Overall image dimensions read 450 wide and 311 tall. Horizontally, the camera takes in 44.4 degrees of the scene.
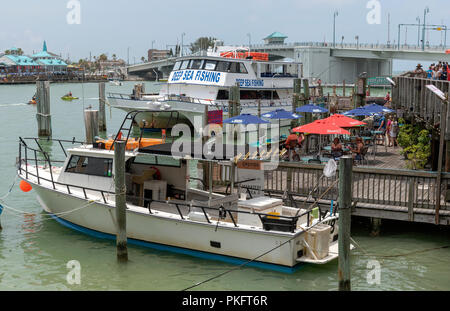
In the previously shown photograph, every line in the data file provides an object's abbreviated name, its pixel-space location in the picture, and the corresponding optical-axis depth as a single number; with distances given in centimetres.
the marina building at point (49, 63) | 15162
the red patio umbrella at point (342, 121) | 1964
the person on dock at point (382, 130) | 2593
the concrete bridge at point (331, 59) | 10429
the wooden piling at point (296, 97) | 3033
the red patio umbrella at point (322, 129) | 1877
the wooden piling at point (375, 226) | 1588
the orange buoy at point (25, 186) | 1698
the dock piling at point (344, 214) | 1118
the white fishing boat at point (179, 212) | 1311
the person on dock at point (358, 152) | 1948
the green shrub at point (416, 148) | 1858
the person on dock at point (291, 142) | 2079
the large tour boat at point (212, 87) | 3694
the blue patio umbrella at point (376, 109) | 2442
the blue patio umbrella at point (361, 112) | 2412
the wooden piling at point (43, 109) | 3622
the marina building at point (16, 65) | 15100
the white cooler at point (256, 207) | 1356
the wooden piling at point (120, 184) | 1337
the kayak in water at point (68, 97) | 7406
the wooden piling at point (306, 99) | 2895
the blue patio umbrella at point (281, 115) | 2509
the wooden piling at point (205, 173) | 1679
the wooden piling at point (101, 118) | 4166
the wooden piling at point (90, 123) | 2564
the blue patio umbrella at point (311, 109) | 2529
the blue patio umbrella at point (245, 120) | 2262
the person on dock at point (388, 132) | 2542
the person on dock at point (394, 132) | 2482
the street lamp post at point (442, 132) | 1412
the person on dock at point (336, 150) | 1948
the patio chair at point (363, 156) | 1997
